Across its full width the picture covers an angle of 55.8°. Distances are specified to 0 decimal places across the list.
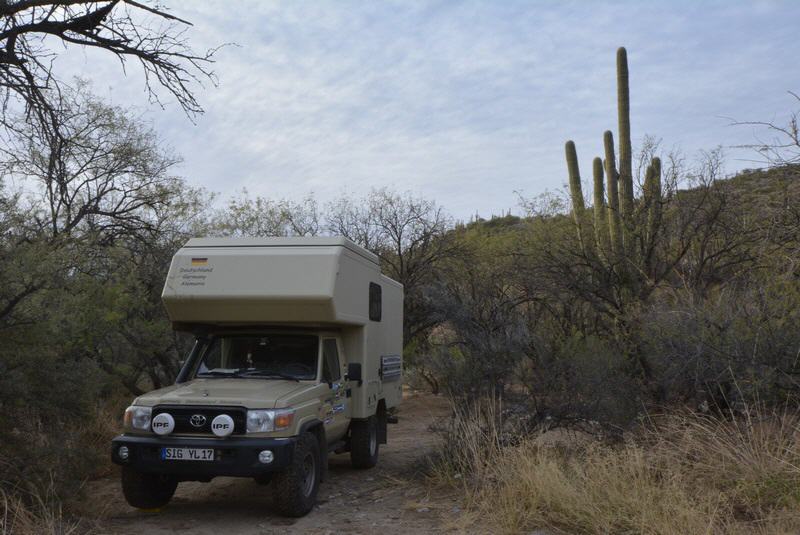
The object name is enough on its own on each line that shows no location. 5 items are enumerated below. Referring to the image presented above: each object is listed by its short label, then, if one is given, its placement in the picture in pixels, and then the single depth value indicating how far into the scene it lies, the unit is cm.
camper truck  707
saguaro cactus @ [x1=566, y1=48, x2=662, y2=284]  1362
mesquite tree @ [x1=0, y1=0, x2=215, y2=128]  782
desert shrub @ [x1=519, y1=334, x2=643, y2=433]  884
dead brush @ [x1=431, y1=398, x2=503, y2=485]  823
